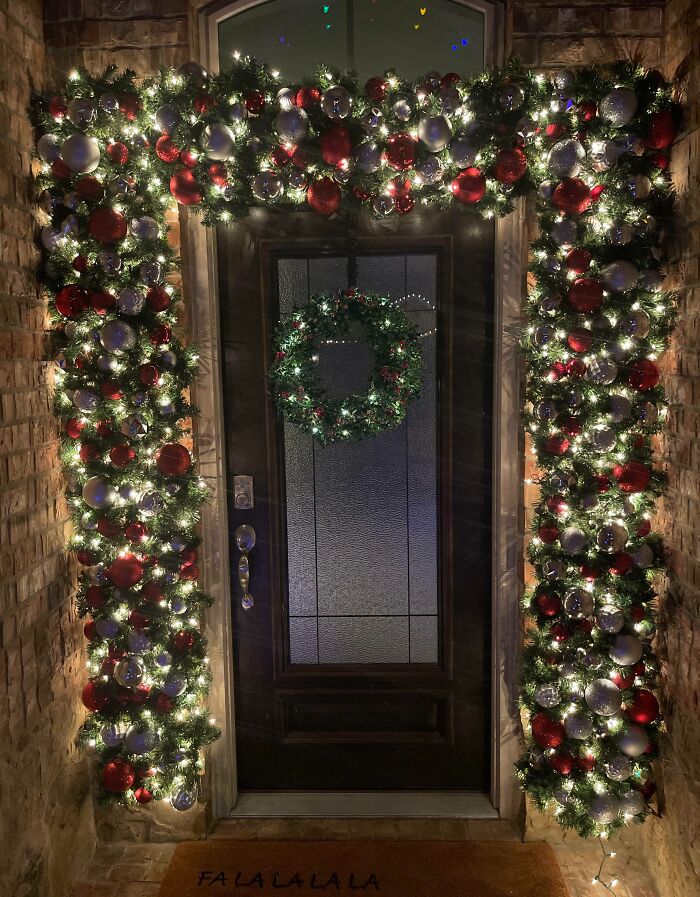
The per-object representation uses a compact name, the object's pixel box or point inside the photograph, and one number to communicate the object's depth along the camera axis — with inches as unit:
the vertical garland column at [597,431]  74.9
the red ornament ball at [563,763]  83.6
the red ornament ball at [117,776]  86.0
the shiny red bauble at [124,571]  82.2
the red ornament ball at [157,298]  80.8
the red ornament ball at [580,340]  77.3
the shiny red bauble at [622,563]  80.4
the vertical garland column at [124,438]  78.0
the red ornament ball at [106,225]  75.9
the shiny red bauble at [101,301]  78.2
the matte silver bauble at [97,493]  80.0
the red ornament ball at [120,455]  79.2
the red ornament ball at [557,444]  79.8
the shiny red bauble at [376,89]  73.2
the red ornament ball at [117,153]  77.9
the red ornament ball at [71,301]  78.1
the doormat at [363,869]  87.1
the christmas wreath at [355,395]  88.4
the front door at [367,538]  93.7
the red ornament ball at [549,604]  84.1
